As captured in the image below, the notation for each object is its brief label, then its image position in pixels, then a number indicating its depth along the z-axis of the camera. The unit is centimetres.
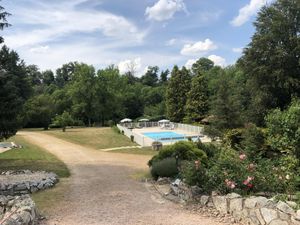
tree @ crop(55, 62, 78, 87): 6303
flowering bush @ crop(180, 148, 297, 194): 546
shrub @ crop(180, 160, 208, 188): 613
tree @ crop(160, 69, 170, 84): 5834
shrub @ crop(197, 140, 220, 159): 972
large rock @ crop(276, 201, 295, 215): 449
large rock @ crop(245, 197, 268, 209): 482
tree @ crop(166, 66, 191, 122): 3213
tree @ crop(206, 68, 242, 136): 1790
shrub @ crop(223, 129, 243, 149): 1507
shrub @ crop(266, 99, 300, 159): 605
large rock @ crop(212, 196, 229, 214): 542
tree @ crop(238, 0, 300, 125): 1511
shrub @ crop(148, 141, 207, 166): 898
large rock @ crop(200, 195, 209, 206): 585
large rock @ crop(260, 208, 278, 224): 458
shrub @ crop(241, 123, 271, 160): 1121
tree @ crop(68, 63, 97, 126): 3773
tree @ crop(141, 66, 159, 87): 5711
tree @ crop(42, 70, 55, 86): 6056
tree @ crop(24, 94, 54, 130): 3277
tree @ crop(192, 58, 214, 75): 5491
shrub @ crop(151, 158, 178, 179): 833
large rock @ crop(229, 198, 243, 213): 515
